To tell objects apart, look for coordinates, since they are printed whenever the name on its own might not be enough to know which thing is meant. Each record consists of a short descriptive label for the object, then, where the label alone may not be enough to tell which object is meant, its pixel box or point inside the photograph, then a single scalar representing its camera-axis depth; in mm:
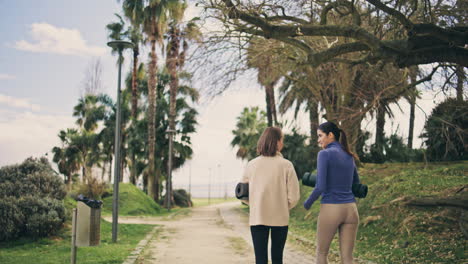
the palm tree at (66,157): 43166
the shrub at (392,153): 19188
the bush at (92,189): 23453
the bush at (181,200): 46156
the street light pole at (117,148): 11844
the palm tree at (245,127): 46188
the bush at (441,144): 15002
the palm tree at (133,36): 36719
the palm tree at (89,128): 42562
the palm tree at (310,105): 22828
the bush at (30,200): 10898
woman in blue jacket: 4590
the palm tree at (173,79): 31844
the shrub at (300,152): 25078
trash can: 7289
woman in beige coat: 4641
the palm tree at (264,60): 15859
